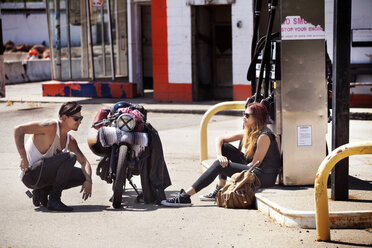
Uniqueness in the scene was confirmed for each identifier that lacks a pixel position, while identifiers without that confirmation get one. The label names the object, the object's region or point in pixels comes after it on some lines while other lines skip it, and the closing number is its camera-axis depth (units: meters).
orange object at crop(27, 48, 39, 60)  48.66
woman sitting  9.78
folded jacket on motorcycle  9.97
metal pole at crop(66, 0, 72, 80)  26.44
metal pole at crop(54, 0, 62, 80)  26.90
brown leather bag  9.45
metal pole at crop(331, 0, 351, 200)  8.84
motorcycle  9.62
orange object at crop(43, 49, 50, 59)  47.76
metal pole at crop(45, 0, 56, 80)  27.16
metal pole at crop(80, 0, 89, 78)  26.21
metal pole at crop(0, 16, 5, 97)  26.10
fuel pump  9.73
